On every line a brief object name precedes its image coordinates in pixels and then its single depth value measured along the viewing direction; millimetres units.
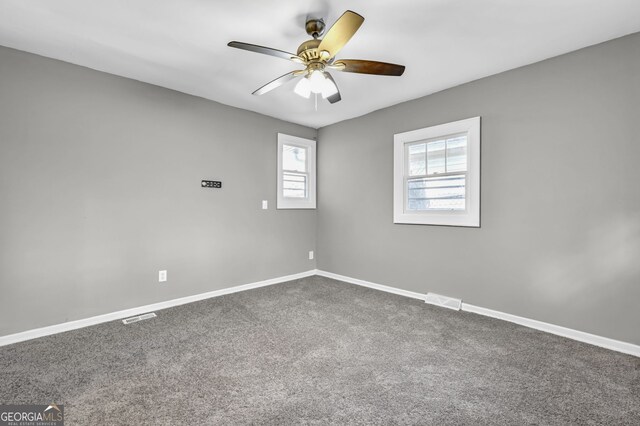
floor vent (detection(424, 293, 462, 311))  3240
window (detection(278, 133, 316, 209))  4457
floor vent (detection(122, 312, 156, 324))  2904
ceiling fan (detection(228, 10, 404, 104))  1824
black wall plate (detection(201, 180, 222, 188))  3647
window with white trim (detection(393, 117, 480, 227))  3162
